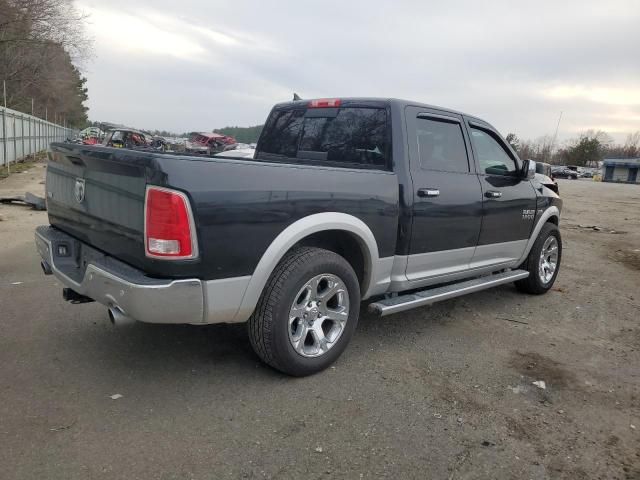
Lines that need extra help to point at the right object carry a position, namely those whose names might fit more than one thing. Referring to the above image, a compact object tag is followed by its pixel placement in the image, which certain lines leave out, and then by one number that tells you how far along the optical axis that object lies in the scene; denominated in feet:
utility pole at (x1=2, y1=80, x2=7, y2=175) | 54.75
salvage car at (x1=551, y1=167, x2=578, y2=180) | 211.41
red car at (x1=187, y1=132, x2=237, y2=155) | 93.50
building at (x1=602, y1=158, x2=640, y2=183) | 235.40
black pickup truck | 8.94
